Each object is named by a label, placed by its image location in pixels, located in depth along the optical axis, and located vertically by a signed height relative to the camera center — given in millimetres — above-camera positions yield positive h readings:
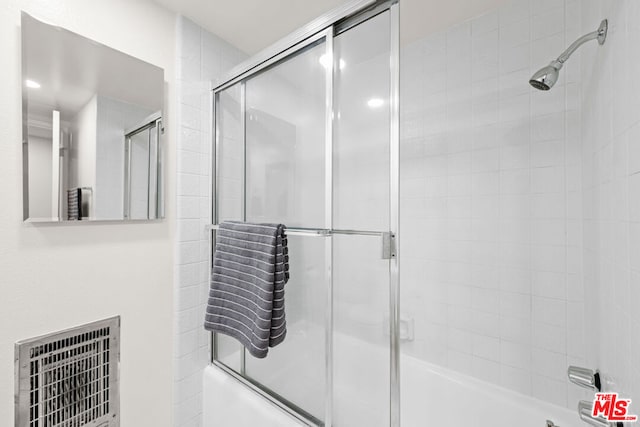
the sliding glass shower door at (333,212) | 946 +6
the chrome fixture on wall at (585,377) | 940 -532
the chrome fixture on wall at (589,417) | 809 -581
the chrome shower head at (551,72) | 901 +472
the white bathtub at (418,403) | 997 -907
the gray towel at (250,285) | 1082 -297
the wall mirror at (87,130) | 1038 +339
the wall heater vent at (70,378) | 1020 -631
